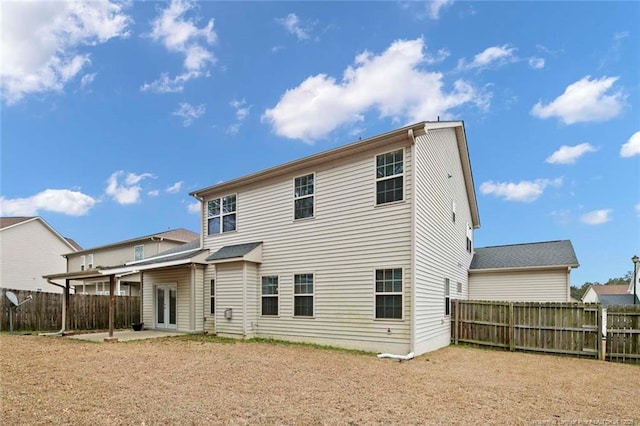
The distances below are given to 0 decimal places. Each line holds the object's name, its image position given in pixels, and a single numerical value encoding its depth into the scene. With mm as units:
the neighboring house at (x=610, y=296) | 37081
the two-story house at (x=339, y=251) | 10477
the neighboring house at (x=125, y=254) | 23569
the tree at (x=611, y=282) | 58875
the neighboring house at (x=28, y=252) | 27453
